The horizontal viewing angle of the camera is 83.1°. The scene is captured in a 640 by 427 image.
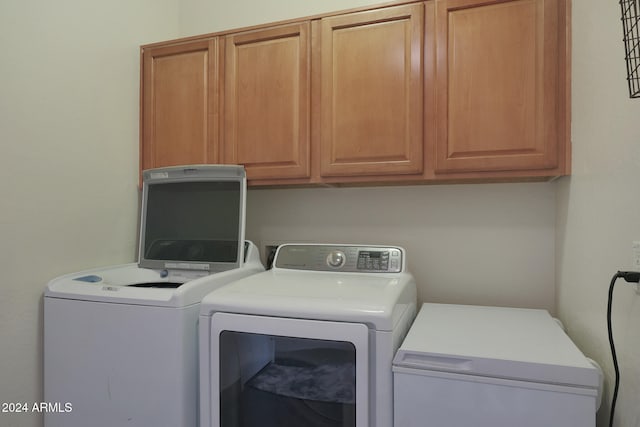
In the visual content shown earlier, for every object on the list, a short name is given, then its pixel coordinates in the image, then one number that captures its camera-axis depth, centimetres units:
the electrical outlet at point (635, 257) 88
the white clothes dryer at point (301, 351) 107
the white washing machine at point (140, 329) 127
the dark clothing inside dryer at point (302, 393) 114
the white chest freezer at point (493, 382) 92
